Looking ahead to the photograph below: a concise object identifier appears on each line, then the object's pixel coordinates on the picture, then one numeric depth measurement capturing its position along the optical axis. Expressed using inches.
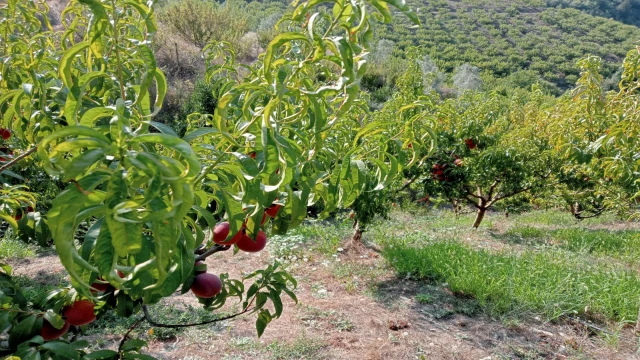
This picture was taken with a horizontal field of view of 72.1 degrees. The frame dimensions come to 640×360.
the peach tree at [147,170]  15.7
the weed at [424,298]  127.5
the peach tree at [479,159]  201.0
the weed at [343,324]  112.2
